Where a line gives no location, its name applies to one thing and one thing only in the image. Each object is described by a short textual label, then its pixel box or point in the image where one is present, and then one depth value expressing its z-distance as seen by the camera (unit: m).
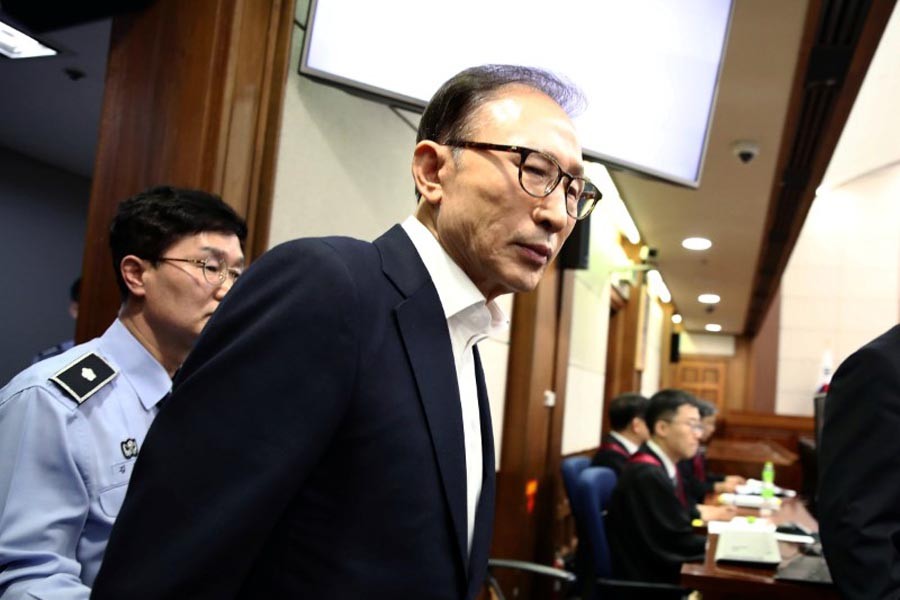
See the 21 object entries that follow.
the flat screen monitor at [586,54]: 1.84
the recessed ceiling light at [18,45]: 1.63
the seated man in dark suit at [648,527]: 3.28
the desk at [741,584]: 1.98
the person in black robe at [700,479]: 5.91
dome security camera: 4.54
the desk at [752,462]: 7.00
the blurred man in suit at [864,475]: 1.50
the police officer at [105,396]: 1.03
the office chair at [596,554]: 3.19
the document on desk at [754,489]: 5.63
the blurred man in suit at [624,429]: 4.53
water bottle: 4.33
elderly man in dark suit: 0.69
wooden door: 16.23
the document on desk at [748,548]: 2.21
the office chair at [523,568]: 2.65
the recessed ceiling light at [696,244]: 7.42
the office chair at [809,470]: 4.16
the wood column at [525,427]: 3.87
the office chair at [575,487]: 3.27
